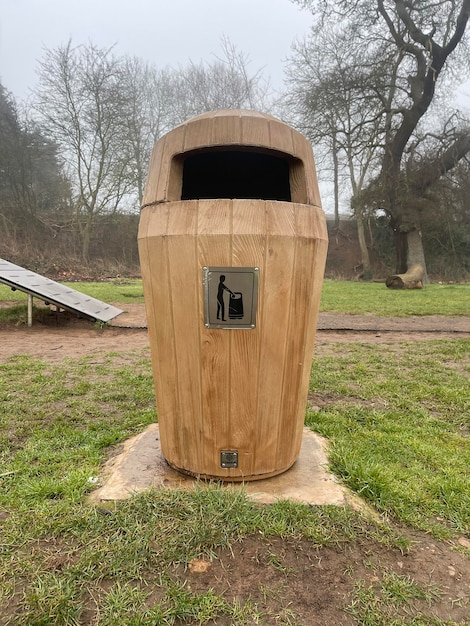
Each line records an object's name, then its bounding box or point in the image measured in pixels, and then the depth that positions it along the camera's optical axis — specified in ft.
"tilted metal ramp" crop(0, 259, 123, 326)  19.84
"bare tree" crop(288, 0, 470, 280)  47.85
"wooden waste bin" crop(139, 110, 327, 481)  5.49
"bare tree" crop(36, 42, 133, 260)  59.06
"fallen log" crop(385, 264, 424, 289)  44.68
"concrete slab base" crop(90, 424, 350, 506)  5.90
